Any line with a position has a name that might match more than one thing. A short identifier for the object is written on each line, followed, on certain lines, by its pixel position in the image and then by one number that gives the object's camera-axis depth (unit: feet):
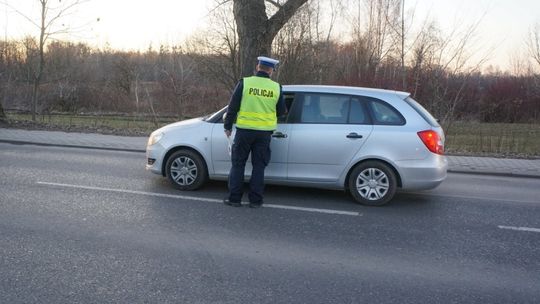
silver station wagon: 22.25
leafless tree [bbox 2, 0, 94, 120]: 61.05
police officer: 20.93
